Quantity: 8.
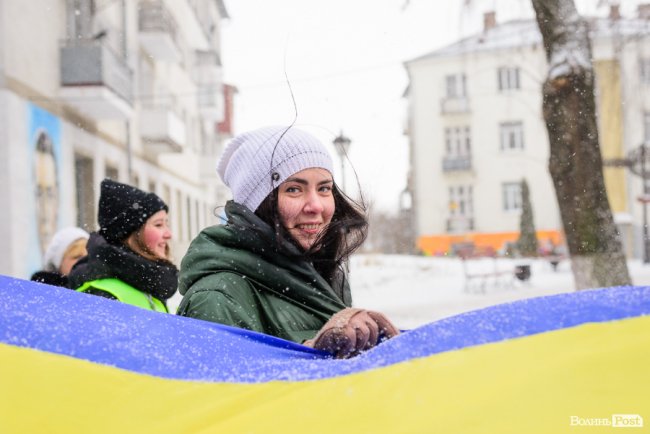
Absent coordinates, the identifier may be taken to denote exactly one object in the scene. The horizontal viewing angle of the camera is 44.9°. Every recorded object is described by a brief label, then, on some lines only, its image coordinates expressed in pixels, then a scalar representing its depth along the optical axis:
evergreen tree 28.05
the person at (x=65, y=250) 4.80
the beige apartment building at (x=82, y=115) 11.18
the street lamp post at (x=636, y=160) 6.09
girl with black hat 3.39
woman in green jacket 1.83
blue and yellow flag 1.10
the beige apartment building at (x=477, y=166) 34.56
